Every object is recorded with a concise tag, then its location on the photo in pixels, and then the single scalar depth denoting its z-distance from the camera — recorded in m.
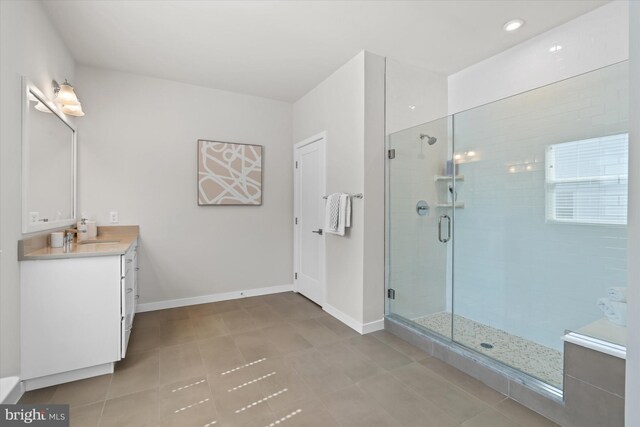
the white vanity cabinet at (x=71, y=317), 1.99
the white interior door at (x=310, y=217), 3.65
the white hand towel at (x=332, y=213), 3.15
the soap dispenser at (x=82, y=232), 2.85
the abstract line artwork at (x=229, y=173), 3.74
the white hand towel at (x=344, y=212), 3.05
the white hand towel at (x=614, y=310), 1.81
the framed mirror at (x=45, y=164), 2.05
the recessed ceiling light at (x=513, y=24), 2.46
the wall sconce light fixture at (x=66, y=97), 2.51
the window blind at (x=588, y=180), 2.06
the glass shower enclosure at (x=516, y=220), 2.11
